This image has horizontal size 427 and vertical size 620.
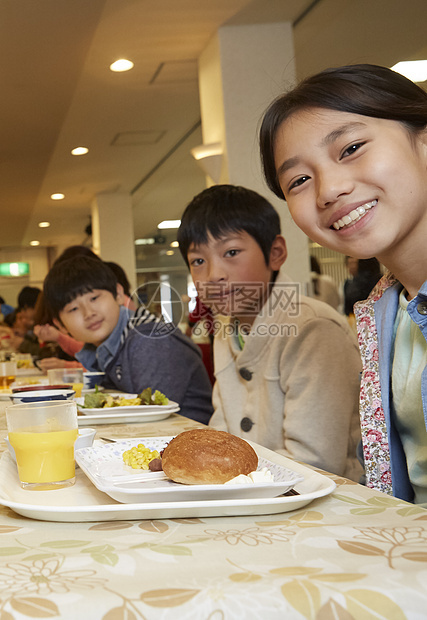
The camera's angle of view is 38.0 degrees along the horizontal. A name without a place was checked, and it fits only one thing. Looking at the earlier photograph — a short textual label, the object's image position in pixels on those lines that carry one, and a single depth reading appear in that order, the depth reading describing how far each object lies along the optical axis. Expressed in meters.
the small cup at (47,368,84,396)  1.90
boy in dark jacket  2.14
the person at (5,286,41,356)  6.61
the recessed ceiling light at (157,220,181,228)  9.96
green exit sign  13.87
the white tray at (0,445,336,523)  0.58
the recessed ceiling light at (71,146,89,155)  6.61
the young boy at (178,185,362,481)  1.38
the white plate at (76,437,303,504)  0.62
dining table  0.40
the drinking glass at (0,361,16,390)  2.35
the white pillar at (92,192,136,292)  8.92
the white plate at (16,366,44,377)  3.50
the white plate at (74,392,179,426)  1.38
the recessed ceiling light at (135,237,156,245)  9.70
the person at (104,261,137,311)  3.31
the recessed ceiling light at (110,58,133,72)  4.50
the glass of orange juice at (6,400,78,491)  0.75
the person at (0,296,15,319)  8.62
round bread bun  0.67
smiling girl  0.96
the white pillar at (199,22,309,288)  4.03
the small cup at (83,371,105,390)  2.17
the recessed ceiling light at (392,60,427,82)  3.44
